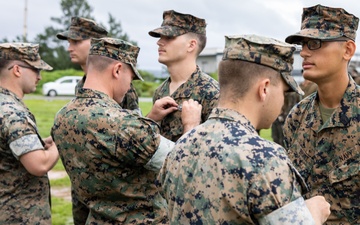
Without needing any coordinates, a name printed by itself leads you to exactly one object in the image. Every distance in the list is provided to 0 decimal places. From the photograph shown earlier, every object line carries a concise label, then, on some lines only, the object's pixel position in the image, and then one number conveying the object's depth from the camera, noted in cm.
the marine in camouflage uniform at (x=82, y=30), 583
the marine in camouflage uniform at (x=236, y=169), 223
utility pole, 4812
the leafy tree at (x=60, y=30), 5275
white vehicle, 3541
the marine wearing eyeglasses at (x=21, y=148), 415
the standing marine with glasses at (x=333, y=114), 356
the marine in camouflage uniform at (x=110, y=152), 338
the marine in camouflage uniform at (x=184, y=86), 447
